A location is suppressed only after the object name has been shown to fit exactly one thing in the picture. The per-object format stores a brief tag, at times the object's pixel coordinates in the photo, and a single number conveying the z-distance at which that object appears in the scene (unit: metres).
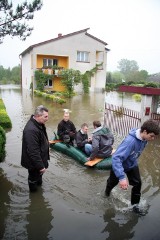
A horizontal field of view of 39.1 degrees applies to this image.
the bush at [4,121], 11.13
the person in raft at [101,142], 6.54
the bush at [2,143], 6.27
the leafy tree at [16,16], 8.32
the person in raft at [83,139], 7.20
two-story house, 29.72
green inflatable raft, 6.61
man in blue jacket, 3.73
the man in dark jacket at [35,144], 4.40
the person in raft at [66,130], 7.89
